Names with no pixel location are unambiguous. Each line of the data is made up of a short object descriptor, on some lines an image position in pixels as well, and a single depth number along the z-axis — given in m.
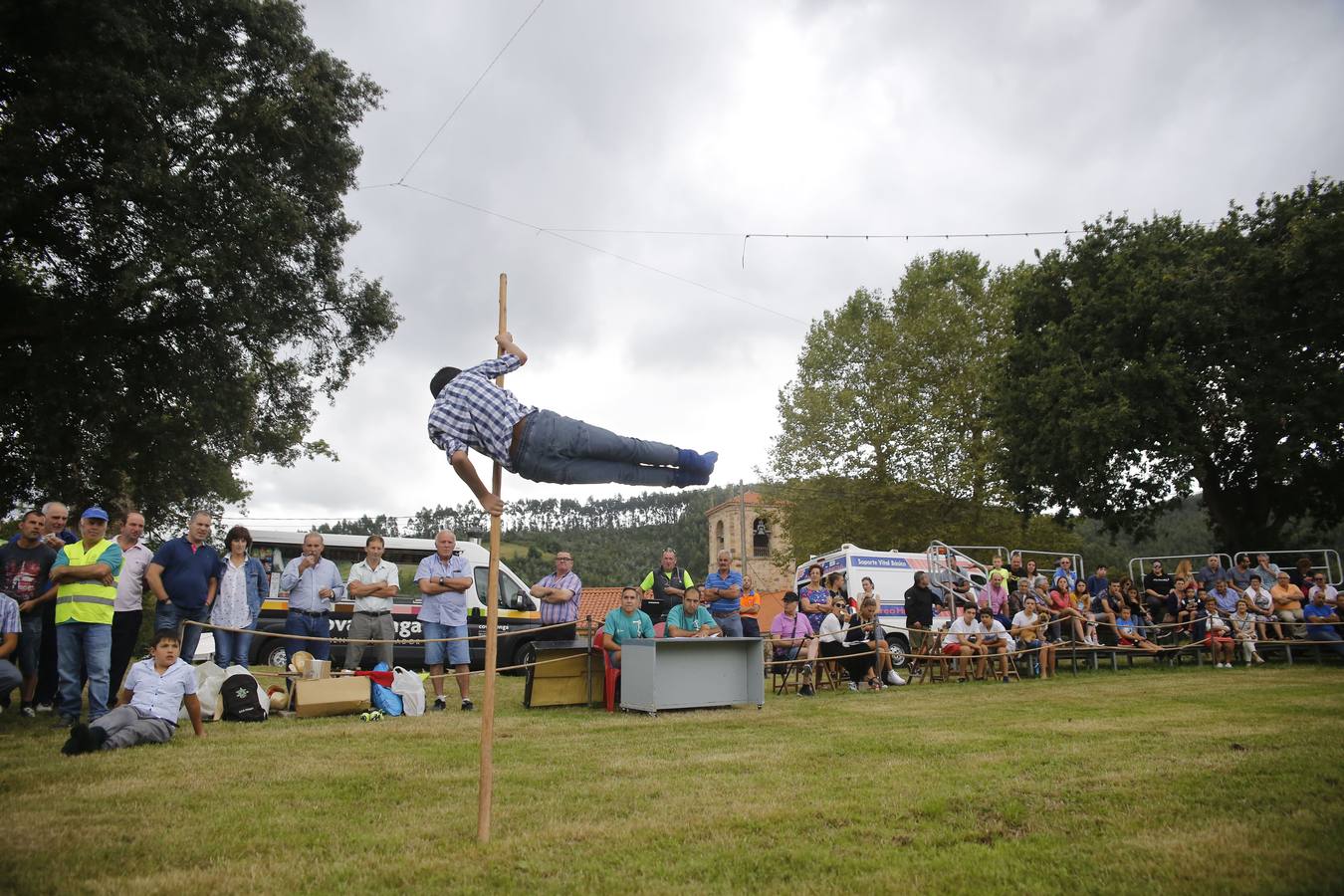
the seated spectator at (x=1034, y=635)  13.41
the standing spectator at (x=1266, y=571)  14.73
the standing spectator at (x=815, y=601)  12.62
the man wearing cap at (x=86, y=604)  6.88
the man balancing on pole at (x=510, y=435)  4.50
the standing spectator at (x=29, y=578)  7.79
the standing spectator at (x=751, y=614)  11.34
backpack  7.98
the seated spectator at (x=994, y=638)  13.05
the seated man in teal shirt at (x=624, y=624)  9.60
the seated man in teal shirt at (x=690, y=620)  10.05
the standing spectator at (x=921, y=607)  13.30
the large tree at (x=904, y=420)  29.67
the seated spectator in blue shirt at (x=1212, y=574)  15.16
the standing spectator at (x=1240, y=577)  14.99
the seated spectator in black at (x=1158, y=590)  15.30
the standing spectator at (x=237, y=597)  8.69
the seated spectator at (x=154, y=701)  6.17
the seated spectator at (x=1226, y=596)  14.17
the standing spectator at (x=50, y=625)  7.91
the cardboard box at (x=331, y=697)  8.37
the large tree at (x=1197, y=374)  20.56
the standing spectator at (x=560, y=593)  10.14
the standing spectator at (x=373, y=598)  9.54
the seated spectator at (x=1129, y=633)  14.17
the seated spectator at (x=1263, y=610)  13.67
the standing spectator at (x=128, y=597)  7.85
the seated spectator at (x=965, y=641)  12.90
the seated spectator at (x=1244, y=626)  13.47
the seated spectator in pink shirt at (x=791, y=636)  11.92
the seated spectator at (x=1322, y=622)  13.16
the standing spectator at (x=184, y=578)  7.83
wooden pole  3.83
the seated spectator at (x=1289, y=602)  13.73
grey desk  8.92
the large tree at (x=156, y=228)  13.58
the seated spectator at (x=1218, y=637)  13.52
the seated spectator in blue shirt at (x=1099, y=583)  14.94
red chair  9.38
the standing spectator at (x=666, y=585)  10.57
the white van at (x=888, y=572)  18.25
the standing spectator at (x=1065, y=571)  14.76
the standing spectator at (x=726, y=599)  10.88
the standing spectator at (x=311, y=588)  9.44
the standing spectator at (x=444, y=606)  9.29
